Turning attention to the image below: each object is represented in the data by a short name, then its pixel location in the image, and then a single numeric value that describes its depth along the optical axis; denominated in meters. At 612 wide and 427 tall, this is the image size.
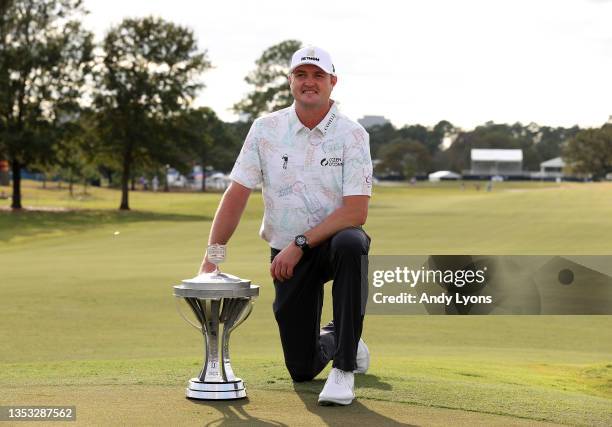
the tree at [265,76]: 98.75
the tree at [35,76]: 59.41
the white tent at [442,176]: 191.43
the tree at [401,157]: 188.38
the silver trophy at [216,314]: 5.98
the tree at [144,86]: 66.44
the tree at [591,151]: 163.12
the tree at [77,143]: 62.84
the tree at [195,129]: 68.44
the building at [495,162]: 196.75
